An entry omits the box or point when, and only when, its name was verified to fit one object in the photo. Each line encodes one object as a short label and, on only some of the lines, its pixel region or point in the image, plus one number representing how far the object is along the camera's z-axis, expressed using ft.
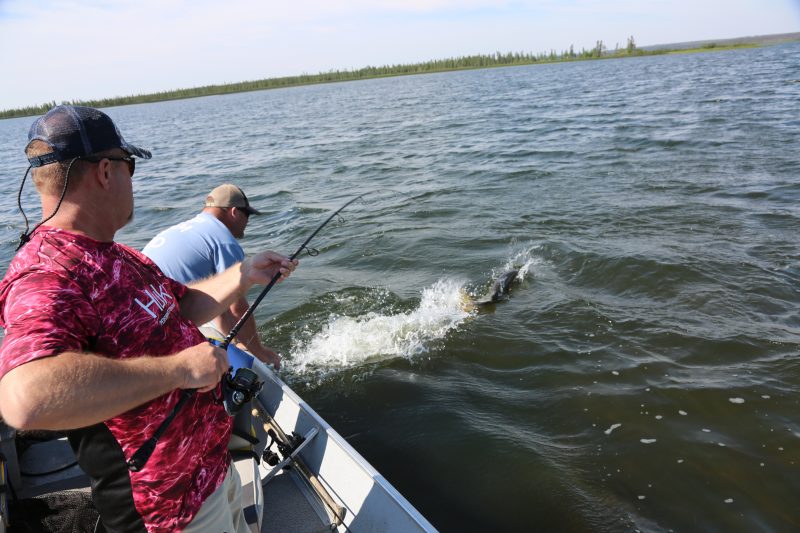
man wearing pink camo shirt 4.65
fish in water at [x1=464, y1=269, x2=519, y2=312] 23.65
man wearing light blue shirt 13.39
